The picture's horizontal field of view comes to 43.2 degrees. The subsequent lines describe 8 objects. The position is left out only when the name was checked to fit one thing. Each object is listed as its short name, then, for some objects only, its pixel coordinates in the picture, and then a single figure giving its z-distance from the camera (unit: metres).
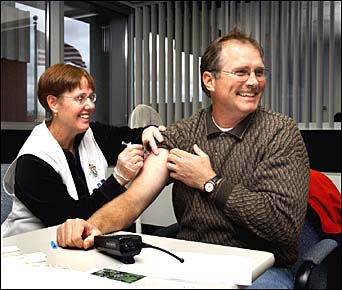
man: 1.04
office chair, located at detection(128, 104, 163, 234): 1.15
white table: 0.70
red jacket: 1.43
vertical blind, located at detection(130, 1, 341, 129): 1.13
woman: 0.83
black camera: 0.73
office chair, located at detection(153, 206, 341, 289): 1.08
